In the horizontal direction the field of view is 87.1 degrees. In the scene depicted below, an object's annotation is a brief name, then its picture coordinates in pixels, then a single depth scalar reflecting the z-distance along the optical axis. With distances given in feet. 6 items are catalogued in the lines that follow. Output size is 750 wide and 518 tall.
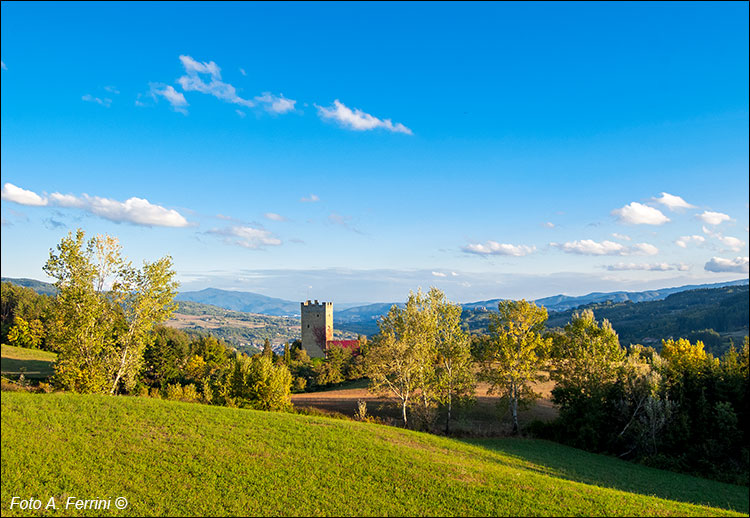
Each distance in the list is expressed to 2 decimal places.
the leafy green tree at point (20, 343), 267.02
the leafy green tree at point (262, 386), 116.88
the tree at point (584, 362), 118.83
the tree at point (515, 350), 123.44
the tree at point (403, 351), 118.73
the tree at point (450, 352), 124.47
